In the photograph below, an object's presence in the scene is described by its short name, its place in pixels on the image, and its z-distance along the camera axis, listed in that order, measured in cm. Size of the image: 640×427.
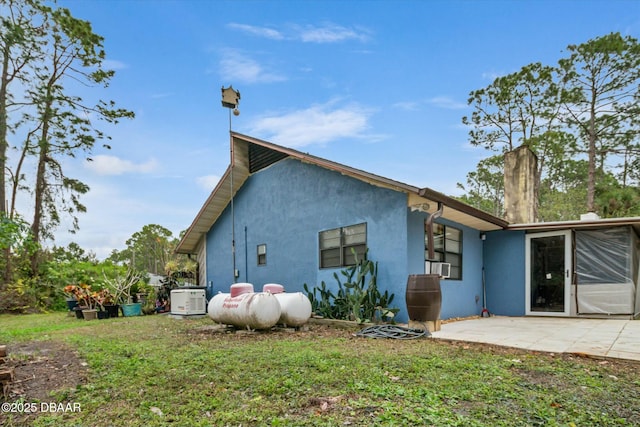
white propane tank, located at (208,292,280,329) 640
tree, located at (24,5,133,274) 1448
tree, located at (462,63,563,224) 1855
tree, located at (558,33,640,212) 1483
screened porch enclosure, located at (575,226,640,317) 817
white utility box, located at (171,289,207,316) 1038
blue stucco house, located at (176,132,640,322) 732
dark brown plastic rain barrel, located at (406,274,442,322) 612
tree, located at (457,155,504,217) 2538
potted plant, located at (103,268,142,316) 1123
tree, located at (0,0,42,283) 1270
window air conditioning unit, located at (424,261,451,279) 702
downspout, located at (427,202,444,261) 674
